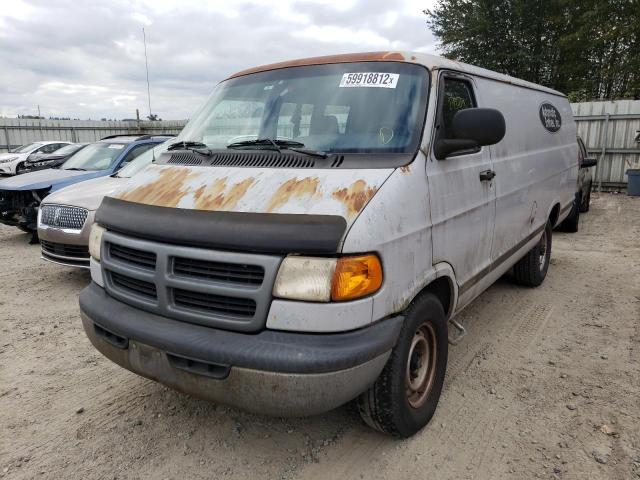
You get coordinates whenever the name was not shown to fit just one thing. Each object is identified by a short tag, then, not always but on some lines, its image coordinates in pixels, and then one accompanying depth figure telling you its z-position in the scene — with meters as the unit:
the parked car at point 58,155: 13.50
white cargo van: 2.17
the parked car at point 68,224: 5.59
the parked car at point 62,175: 7.48
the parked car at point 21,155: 18.23
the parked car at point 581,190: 8.72
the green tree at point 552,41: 20.09
